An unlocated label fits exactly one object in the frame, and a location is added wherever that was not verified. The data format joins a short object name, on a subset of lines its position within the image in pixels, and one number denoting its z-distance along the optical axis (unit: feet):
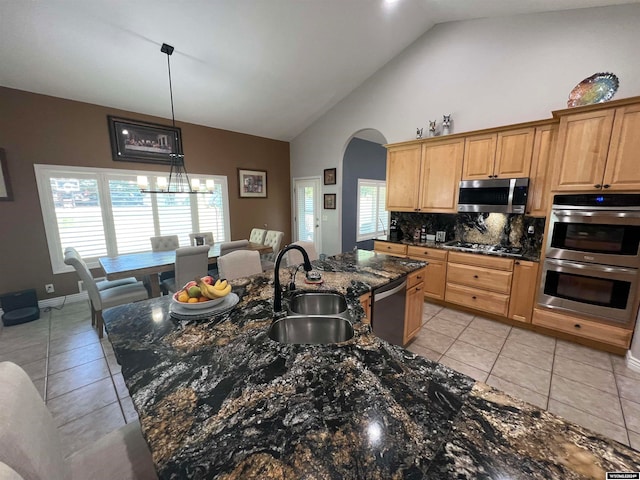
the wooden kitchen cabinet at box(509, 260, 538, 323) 9.58
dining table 9.57
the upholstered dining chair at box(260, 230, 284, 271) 14.02
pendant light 15.06
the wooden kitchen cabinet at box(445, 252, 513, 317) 10.19
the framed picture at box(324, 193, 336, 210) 18.32
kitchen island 2.09
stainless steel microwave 9.96
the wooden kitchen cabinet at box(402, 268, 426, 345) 8.00
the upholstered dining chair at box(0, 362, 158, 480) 2.27
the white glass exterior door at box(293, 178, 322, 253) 19.63
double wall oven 7.69
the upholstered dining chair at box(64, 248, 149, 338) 9.01
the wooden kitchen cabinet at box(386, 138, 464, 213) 11.62
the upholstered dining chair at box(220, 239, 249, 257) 11.55
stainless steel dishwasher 6.56
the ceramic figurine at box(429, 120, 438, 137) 12.42
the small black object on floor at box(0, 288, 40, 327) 10.39
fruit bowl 4.78
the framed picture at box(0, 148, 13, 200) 10.66
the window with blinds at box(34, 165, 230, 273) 11.91
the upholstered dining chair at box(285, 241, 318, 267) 9.42
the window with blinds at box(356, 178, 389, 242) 21.76
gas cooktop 10.27
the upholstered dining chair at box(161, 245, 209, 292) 9.86
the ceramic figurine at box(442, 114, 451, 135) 12.09
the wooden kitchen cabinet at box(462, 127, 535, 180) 9.86
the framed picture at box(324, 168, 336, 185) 17.99
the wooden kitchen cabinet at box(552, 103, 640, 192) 7.50
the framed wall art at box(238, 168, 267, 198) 18.33
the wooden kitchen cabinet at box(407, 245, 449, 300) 11.71
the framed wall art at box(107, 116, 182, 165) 13.19
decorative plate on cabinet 8.46
